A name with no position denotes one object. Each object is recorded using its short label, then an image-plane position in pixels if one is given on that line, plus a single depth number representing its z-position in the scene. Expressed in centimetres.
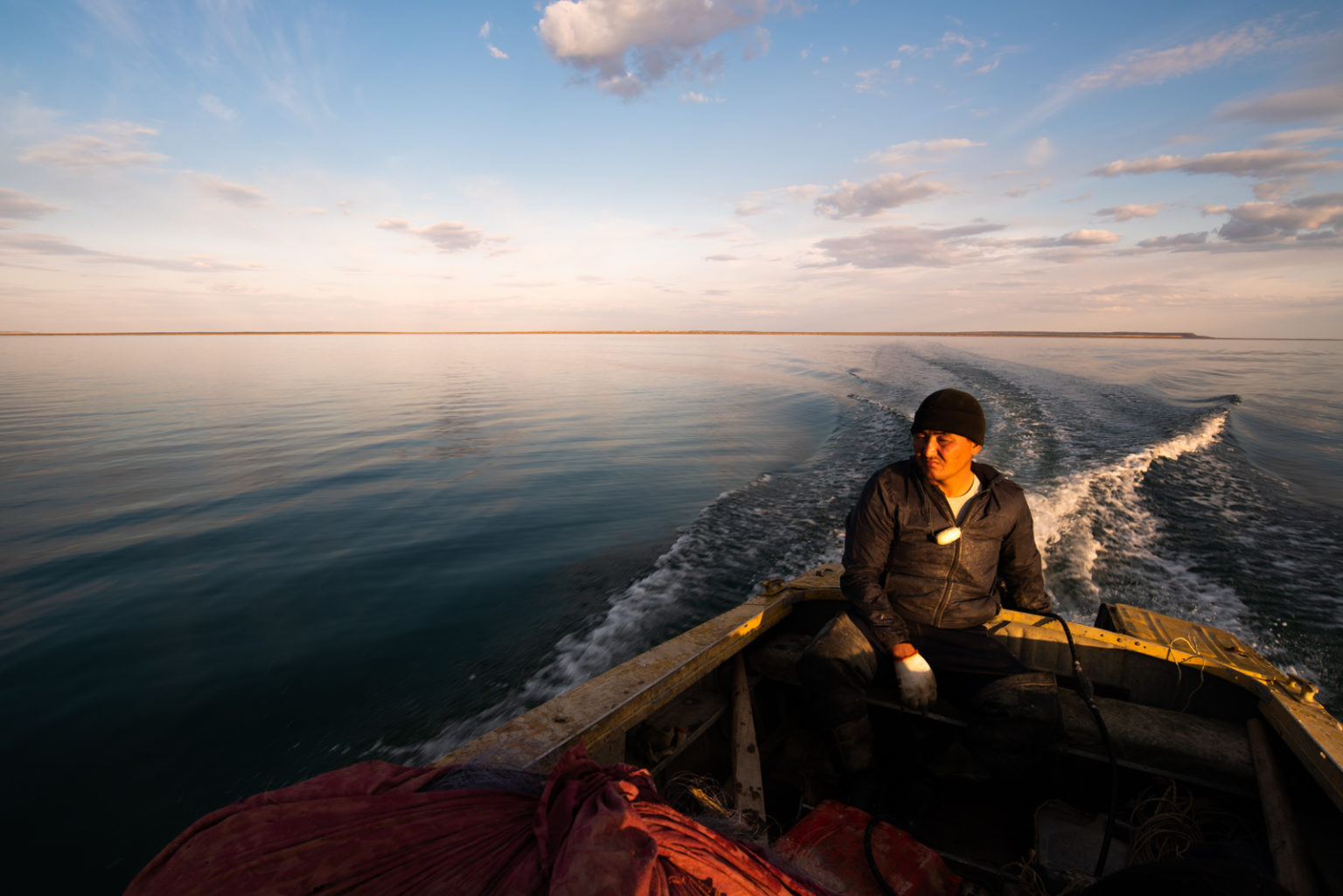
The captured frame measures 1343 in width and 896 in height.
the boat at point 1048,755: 235
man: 301
